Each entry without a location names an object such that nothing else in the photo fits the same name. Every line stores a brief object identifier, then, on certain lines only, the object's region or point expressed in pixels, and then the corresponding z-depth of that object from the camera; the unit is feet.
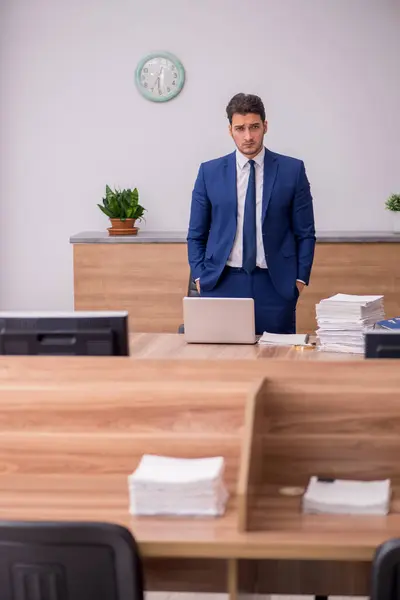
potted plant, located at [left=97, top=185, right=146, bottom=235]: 33.99
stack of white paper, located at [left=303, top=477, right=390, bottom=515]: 11.93
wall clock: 35.60
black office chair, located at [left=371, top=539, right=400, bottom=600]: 9.57
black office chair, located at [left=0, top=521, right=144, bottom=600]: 9.88
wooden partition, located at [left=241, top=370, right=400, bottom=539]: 13.18
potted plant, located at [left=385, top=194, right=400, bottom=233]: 33.71
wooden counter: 32.40
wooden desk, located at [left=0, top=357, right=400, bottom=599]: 12.43
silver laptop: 20.04
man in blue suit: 24.77
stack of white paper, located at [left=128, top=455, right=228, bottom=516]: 11.73
